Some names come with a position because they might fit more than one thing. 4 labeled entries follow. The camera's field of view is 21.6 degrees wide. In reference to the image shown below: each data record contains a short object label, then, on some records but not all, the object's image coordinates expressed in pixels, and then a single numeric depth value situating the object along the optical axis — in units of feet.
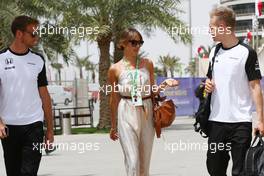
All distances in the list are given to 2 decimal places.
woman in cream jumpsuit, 19.95
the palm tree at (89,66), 353.82
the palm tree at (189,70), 362.74
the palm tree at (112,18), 72.79
